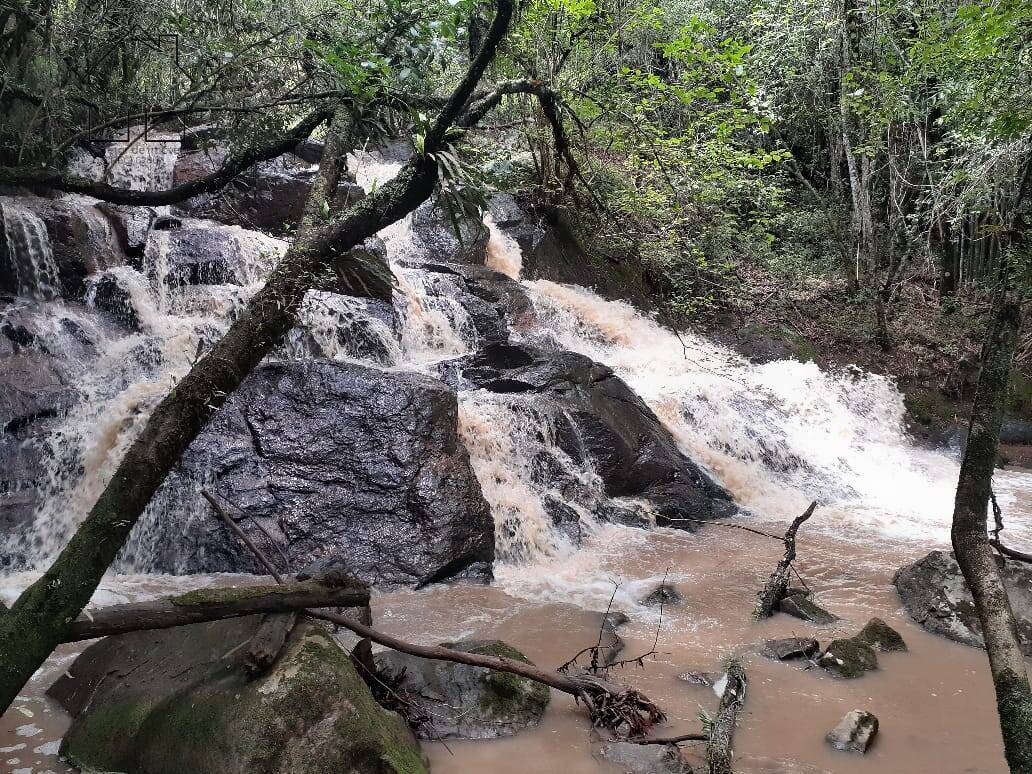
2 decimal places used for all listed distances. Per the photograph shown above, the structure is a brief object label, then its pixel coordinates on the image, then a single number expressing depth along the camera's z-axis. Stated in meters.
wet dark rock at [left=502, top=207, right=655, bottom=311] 14.42
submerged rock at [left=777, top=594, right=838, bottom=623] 5.27
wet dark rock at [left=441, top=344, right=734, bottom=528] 8.49
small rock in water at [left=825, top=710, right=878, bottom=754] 3.48
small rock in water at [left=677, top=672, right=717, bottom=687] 4.21
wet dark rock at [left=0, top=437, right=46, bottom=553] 6.02
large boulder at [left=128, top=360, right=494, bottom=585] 6.12
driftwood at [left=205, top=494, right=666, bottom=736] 3.11
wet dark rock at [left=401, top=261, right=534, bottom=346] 11.43
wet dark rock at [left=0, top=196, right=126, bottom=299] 8.56
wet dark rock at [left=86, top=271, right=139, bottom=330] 8.82
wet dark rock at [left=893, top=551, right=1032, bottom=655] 4.94
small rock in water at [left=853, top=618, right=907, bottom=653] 4.72
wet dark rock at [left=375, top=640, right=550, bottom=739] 3.57
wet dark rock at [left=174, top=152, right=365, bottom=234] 11.47
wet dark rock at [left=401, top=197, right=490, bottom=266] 13.34
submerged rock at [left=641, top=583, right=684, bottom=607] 5.64
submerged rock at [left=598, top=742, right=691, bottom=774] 3.22
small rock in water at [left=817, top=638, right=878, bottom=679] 4.31
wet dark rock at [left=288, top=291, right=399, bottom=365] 9.10
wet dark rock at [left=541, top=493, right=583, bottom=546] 7.39
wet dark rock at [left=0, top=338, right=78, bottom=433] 6.60
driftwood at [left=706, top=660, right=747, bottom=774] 2.88
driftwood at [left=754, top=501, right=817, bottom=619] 5.29
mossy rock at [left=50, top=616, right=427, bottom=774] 2.74
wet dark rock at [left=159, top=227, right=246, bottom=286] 9.62
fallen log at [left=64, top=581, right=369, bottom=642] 2.72
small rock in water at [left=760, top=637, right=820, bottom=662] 4.52
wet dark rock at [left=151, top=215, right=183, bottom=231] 10.27
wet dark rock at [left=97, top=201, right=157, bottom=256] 9.81
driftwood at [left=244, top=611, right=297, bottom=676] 2.86
